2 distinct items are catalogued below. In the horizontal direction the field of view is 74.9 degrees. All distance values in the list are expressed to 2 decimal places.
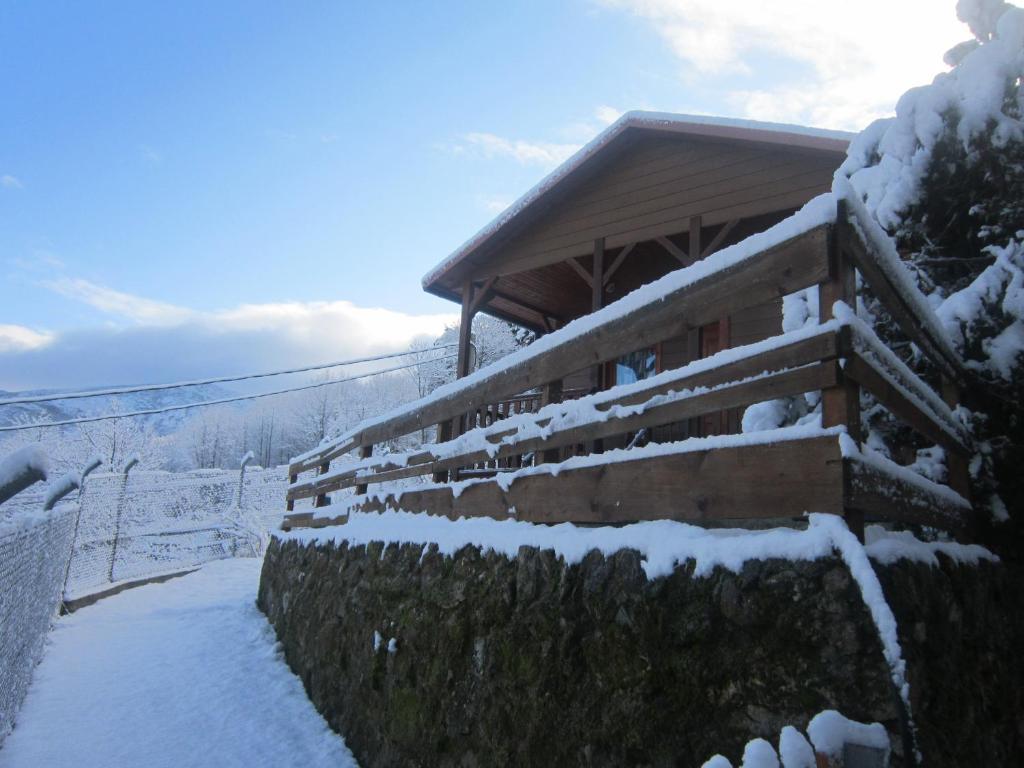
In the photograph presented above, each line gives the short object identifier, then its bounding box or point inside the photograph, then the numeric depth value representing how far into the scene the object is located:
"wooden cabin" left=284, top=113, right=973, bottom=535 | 2.06
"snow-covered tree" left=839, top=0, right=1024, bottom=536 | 3.62
